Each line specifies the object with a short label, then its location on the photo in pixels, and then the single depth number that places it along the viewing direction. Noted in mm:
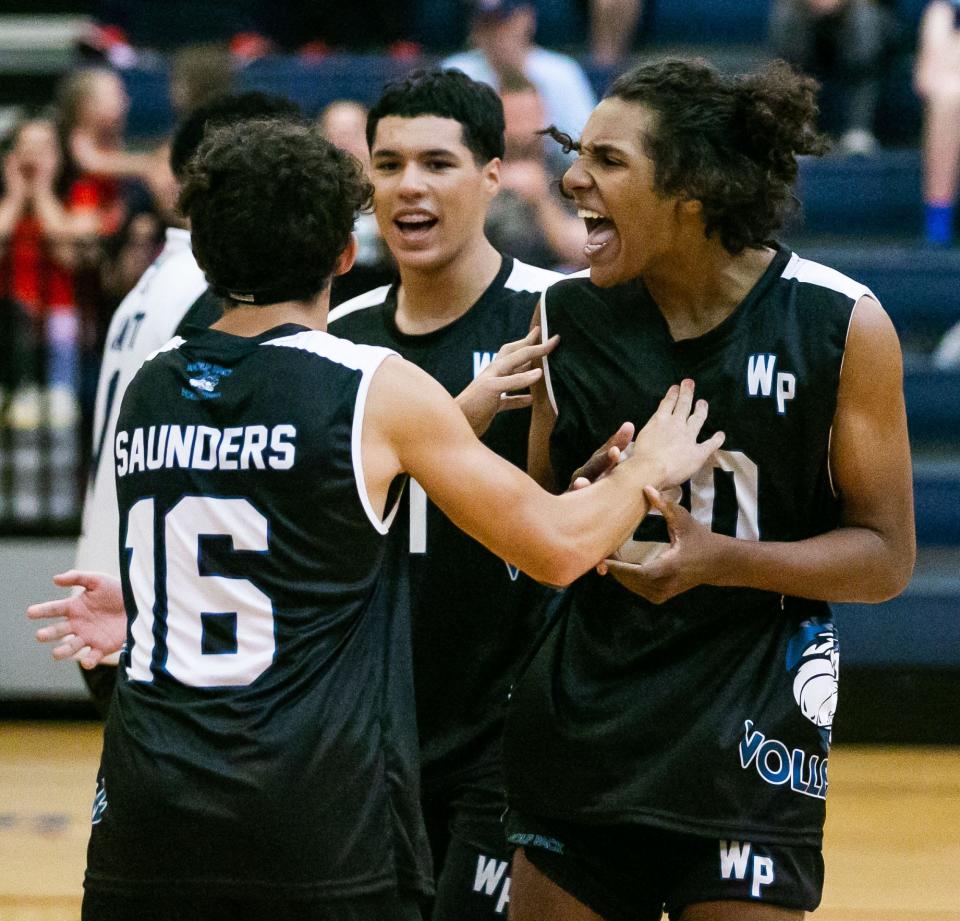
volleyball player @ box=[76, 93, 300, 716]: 7487
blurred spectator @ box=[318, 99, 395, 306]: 9430
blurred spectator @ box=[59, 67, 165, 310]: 14695
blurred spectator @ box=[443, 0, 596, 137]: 15109
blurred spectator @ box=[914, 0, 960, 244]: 15055
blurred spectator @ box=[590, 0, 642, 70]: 17062
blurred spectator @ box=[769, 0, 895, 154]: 15766
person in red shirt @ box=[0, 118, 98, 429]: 13734
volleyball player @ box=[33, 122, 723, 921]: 4598
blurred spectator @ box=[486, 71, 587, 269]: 12734
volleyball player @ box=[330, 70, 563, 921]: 6398
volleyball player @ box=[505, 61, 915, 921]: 5082
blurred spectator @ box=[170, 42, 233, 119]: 13484
